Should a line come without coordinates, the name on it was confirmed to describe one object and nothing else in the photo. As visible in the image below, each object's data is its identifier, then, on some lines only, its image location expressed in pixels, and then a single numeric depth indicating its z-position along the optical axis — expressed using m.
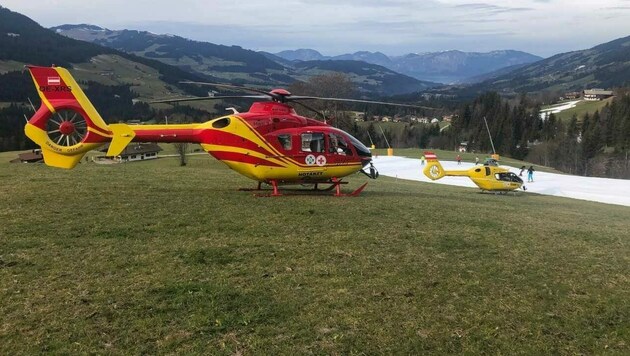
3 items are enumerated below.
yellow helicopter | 26.31
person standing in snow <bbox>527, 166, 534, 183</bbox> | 41.00
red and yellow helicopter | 12.50
